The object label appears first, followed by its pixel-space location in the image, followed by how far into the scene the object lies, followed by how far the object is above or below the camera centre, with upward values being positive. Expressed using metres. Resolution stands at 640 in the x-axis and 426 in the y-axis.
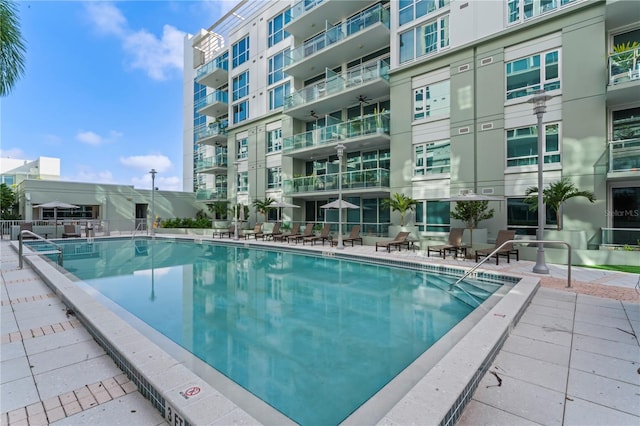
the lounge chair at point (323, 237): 15.93 -1.16
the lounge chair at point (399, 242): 13.19 -1.19
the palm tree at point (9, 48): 5.95 +3.49
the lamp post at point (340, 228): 14.01 -0.61
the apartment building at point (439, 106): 10.57 +5.12
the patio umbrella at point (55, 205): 19.34 +0.75
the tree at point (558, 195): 10.12 +0.66
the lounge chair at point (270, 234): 18.66 -1.18
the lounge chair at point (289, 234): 17.52 -1.12
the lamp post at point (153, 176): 22.86 +3.08
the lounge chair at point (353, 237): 15.39 -1.15
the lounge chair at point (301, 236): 17.05 -1.17
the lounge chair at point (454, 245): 11.19 -1.17
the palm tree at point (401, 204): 14.33 +0.54
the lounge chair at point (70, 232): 19.08 -1.02
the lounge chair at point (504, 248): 10.42 -1.20
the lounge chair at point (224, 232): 20.33 -1.16
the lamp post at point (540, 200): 8.18 +0.40
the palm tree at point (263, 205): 20.56 +0.74
